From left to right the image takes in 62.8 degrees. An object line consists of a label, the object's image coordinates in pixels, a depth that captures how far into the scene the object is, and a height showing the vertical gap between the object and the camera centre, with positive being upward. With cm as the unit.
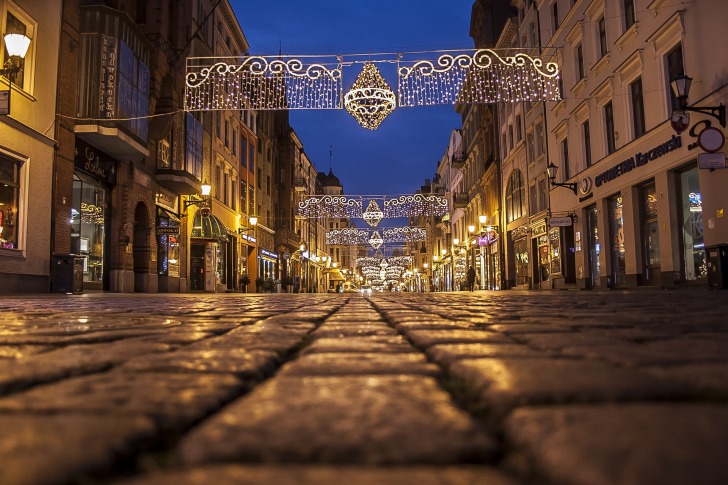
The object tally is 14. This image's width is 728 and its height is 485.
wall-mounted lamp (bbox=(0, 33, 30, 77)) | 1102 +454
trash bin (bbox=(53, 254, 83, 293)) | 1414 +45
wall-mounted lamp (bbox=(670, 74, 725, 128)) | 1220 +379
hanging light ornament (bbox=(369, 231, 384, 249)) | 4739 +385
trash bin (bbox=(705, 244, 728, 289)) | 1145 +30
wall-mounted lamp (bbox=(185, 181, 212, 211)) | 2461 +400
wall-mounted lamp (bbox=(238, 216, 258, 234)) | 3183 +354
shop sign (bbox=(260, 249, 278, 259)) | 4081 +252
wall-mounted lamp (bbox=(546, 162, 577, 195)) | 2159 +408
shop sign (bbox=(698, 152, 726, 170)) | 1198 +245
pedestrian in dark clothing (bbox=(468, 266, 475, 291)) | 3173 +51
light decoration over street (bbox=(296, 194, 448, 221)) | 3339 +463
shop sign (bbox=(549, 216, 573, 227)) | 2097 +219
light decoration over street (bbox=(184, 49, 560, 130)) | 1523 +546
